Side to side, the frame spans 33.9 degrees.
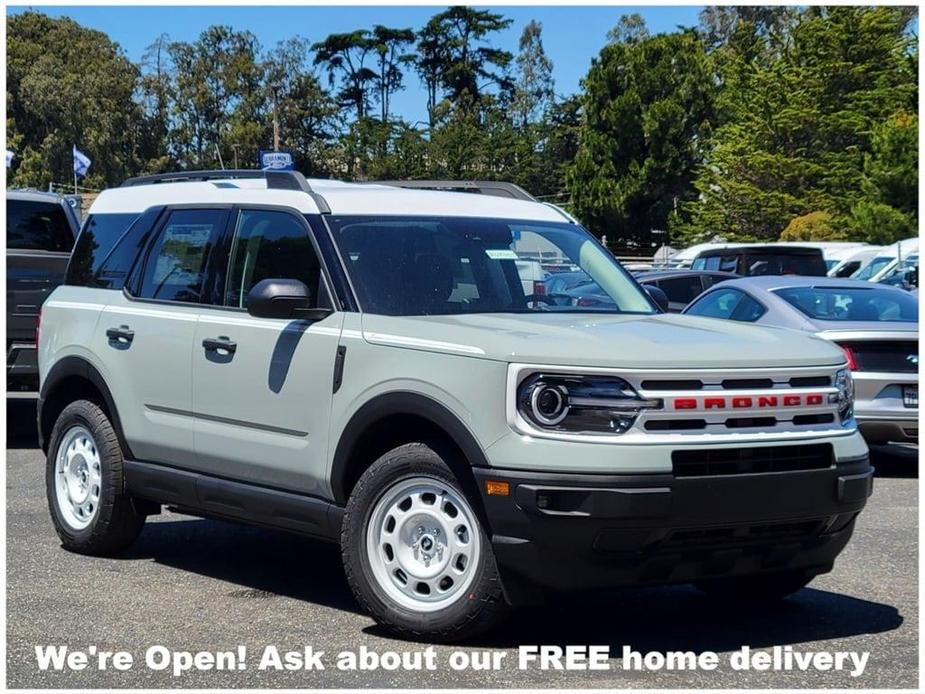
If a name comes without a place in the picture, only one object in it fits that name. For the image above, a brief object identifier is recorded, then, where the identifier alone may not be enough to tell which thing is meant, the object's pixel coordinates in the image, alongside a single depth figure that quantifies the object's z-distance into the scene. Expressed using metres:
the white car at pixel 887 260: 31.06
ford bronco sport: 5.69
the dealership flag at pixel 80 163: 44.56
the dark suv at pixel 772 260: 27.84
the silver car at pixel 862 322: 11.49
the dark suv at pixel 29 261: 12.52
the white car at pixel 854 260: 36.31
